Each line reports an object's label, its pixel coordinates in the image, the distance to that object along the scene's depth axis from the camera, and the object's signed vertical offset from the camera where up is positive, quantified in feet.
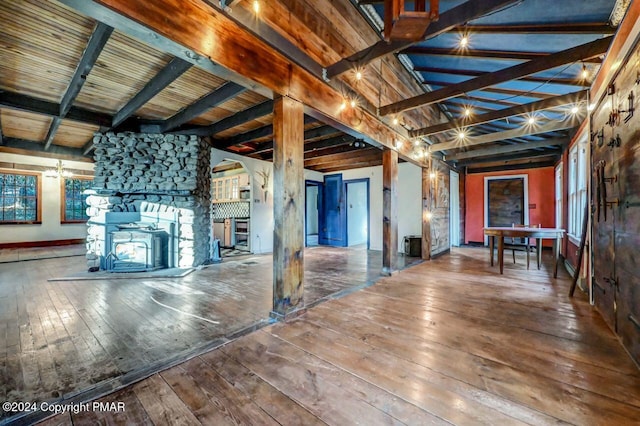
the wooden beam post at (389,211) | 14.25 +0.08
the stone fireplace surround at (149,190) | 15.79 +1.46
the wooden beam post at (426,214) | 19.04 -0.13
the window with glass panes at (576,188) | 13.32 +1.31
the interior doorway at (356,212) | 28.43 +0.06
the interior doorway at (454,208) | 26.48 +0.44
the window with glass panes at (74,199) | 26.45 +1.46
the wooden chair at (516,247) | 15.35 -2.16
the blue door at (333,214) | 27.37 -0.15
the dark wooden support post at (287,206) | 8.09 +0.22
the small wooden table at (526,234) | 13.75 -1.23
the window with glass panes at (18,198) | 23.53 +1.50
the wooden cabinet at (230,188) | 24.41 +2.56
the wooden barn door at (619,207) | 5.86 +0.11
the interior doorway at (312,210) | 28.55 +0.32
